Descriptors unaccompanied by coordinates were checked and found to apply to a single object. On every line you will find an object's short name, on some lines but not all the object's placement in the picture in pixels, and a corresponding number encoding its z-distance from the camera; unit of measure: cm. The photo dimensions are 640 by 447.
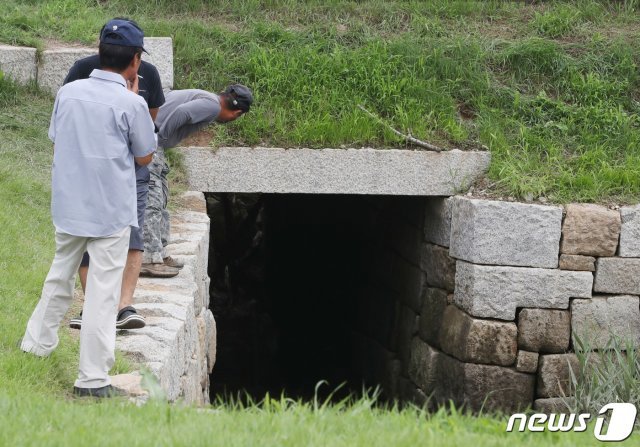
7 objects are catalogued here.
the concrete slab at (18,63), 1714
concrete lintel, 1571
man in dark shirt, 967
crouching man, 1148
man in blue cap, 792
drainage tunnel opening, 1891
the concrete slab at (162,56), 1702
